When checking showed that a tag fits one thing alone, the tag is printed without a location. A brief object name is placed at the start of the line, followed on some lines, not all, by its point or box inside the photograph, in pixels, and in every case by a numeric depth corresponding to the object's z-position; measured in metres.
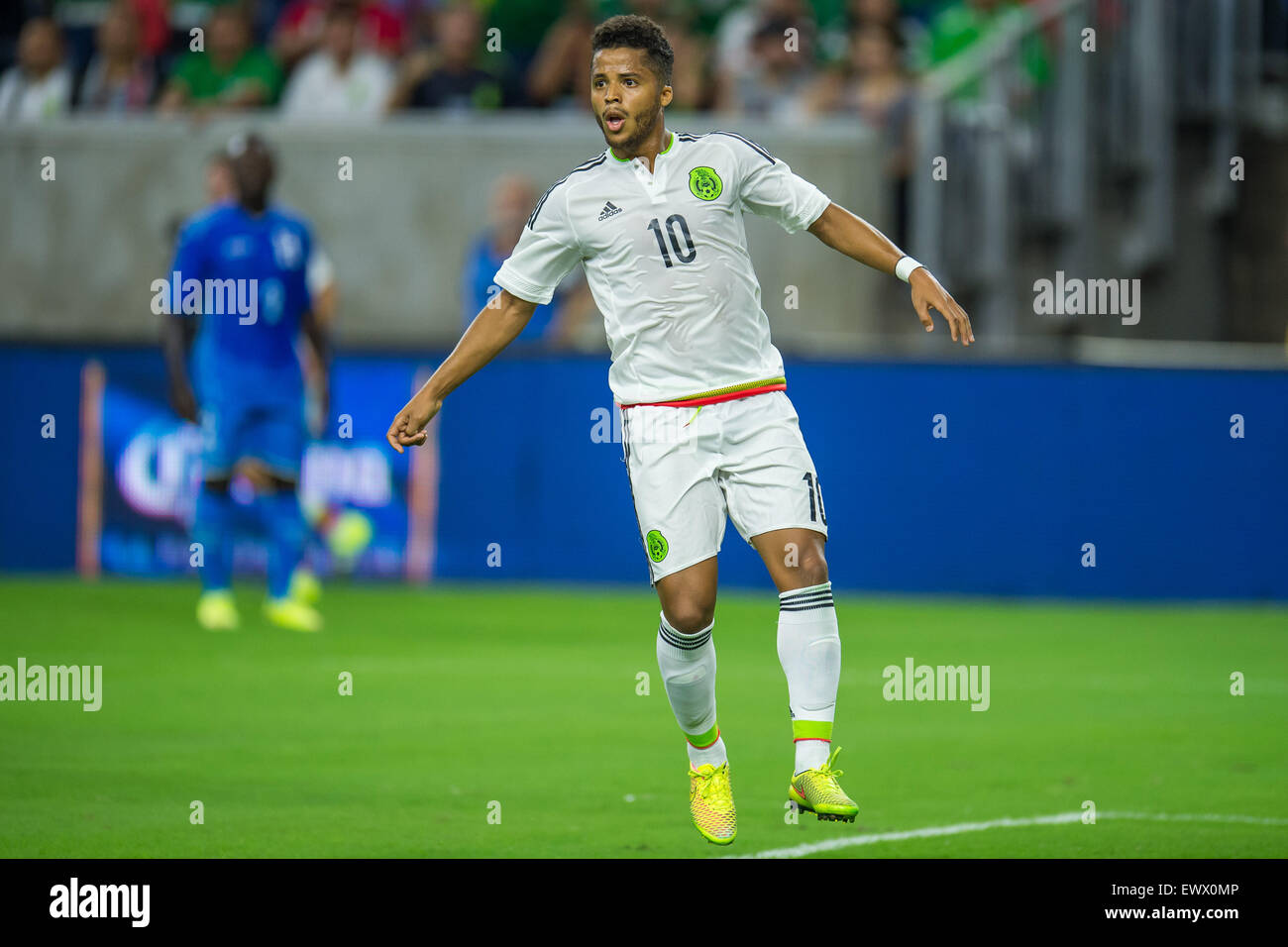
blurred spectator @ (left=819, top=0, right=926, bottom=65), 17.06
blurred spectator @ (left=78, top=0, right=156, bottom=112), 18.12
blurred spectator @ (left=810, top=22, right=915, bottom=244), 16.77
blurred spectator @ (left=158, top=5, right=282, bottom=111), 17.70
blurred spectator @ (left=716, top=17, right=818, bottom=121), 17.19
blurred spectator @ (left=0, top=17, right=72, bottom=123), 17.92
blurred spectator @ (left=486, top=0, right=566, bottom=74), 19.48
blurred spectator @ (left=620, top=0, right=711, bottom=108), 16.97
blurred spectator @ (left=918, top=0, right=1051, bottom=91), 16.69
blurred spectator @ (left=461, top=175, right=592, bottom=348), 15.09
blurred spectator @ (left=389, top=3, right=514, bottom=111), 17.45
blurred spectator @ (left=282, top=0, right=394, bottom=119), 17.62
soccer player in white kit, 6.65
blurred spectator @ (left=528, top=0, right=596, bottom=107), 17.33
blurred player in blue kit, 12.66
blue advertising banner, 15.17
